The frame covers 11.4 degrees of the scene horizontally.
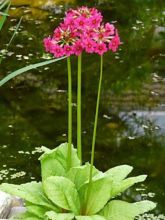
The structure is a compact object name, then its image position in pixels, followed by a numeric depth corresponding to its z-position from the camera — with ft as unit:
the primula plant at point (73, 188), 12.84
